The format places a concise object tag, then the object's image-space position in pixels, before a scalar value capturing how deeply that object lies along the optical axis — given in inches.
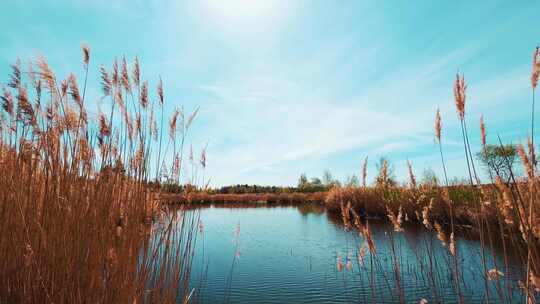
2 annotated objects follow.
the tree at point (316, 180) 2422.7
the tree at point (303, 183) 1752.0
